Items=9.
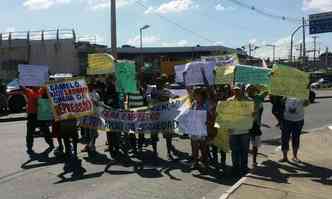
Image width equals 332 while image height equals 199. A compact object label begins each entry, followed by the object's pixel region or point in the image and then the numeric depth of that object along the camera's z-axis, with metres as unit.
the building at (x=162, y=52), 99.50
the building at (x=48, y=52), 65.75
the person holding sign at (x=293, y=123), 11.44
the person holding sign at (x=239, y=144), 10.46
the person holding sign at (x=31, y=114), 13.18
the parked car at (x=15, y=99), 26.88
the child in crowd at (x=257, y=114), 11.07
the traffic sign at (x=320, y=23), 58.67
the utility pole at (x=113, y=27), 29.03
